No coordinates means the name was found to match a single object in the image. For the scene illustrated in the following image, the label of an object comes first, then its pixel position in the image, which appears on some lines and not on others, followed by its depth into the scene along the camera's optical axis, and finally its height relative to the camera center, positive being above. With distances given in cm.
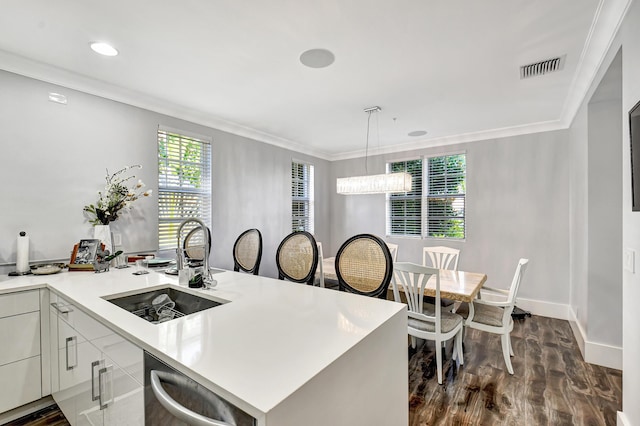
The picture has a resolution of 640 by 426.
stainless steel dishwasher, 72 -51
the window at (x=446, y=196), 465 +27
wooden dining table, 248 -67
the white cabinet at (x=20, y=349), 188 -89
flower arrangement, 272 +15
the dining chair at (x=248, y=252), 255 -35
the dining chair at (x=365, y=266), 181 -35
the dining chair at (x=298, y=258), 217 -34
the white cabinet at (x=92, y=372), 109 -71
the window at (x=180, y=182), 334 +38
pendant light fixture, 357 +38
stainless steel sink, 166 -52
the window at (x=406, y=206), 503 +12
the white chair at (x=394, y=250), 411 -52
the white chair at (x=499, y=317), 249 -93
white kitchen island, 75 -44
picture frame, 240 -32
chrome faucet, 173 -29
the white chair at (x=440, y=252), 379 -53
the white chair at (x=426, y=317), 238 -91
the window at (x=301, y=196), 526 +32
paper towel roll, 226 -31
